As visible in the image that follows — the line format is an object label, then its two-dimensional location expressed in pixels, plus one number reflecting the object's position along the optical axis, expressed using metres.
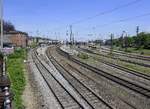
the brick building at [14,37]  37.64
